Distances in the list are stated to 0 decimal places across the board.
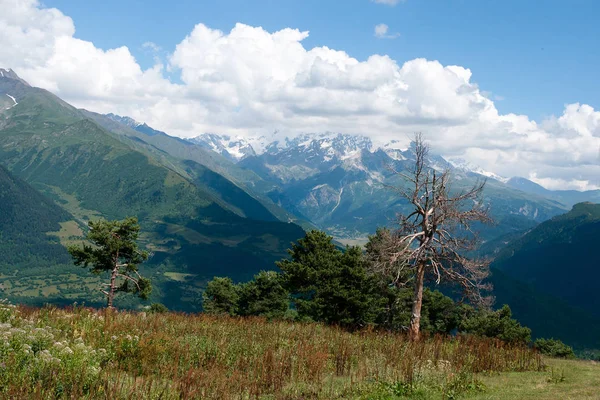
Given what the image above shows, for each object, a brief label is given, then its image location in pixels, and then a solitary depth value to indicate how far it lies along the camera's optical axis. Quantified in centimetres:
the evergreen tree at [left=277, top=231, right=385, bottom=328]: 3843
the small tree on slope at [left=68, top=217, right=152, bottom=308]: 4025
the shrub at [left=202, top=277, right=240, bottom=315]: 8788
